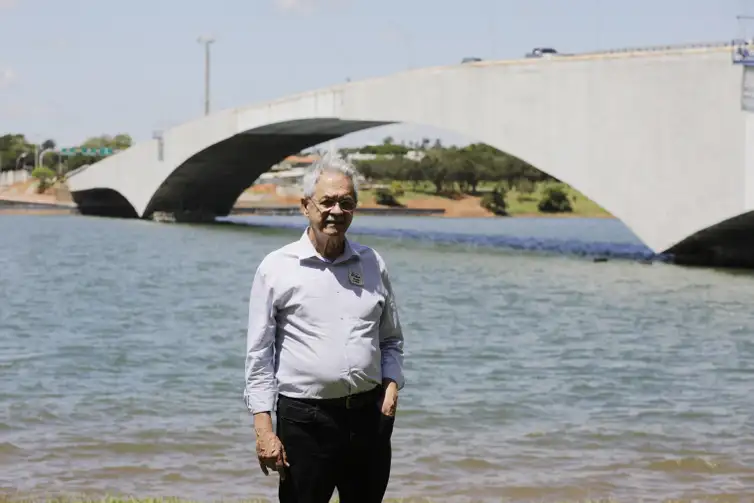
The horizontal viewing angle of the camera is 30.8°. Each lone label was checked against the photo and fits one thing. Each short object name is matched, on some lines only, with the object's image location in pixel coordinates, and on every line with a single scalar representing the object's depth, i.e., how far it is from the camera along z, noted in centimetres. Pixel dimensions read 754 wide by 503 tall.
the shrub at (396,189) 10044
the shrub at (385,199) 9744
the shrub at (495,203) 9631
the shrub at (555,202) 9575
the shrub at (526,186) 10006
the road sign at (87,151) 12709
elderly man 495
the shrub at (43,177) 9581
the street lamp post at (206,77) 6469
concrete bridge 2973
